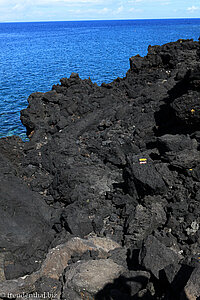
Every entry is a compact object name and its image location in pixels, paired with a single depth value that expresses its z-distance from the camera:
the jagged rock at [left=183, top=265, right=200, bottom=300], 4.80
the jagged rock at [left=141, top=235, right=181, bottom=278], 6.13
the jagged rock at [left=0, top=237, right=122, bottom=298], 6.57
